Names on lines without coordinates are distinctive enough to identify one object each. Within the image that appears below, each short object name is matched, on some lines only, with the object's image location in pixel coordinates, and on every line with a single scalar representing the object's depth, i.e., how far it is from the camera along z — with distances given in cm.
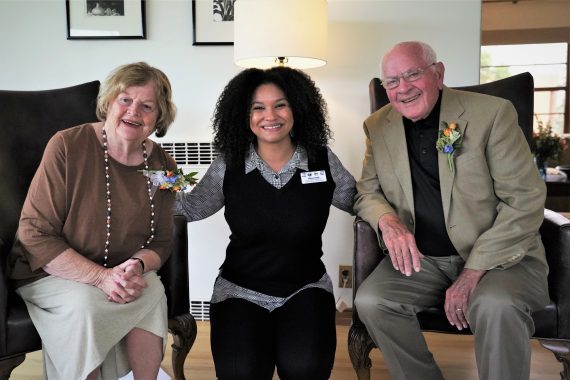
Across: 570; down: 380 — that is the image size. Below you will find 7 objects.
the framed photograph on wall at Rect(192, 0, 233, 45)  283
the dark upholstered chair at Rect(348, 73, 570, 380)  169
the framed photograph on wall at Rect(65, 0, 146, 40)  288
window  732
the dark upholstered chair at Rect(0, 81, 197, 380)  188
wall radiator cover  289
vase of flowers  452
